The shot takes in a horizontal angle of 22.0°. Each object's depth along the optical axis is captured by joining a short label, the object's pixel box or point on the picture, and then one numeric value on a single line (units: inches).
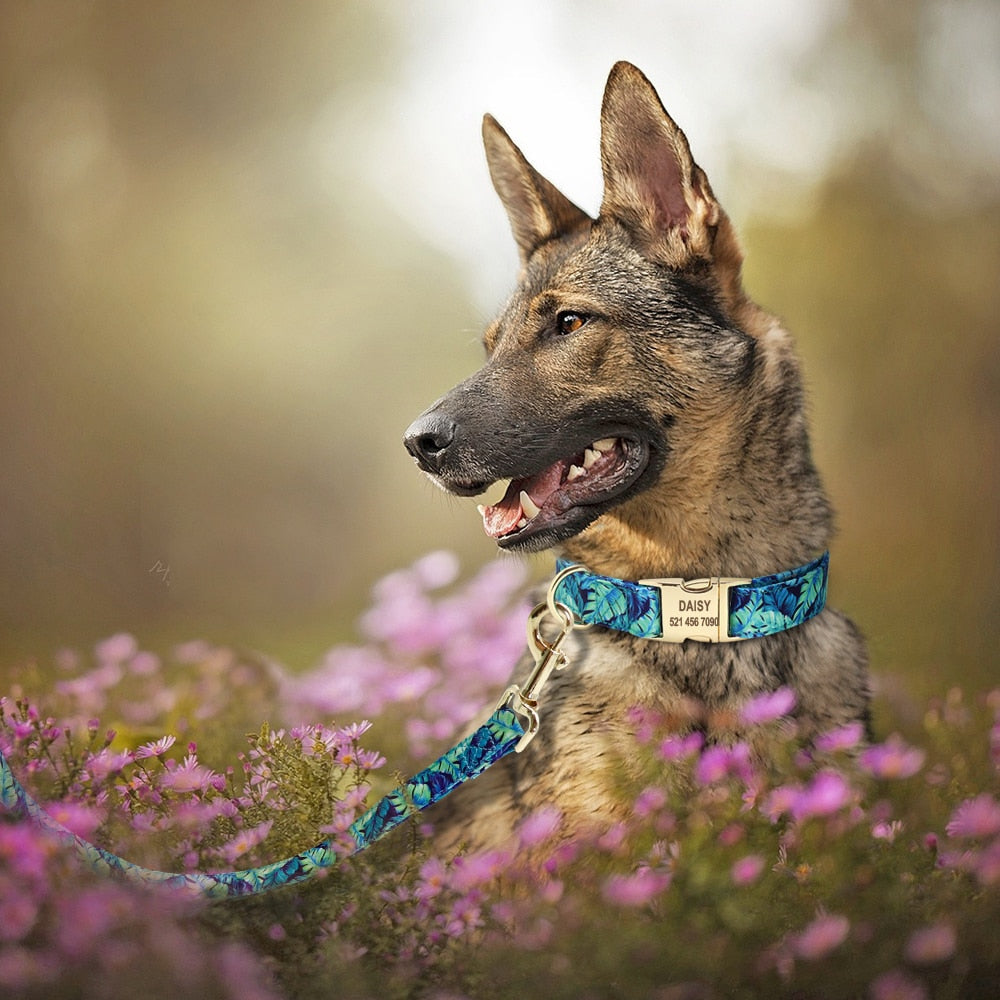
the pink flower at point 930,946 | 47.8
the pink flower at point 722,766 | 50.3
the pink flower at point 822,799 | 49.2
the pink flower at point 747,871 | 48.3
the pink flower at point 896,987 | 47.6
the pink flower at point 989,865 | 48.9
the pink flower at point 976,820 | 49.4
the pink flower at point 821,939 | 47.7
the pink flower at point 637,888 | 48.3
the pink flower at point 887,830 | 49.6
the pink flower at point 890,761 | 50.8
